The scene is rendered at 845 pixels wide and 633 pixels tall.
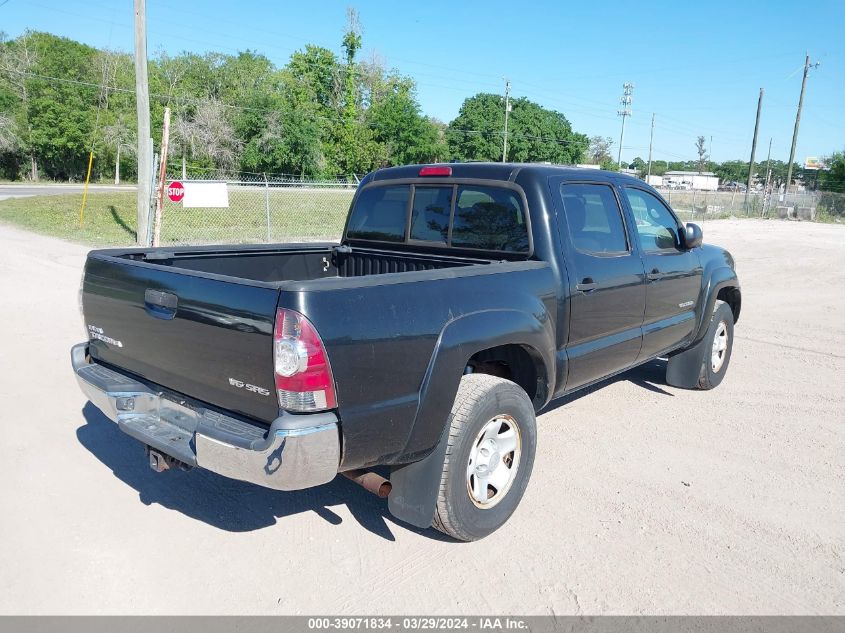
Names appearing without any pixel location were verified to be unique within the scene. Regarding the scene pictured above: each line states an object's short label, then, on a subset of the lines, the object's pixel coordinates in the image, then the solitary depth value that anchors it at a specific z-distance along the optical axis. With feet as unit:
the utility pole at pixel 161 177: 40.24
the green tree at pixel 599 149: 401.49
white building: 404.67
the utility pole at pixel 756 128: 153.57
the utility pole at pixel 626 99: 202.39
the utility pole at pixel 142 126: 44.34
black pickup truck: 8.82
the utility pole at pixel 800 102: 156.25
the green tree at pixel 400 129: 185.68
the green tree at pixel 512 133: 281.95
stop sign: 42.60
